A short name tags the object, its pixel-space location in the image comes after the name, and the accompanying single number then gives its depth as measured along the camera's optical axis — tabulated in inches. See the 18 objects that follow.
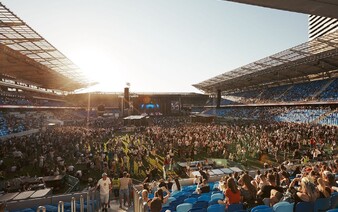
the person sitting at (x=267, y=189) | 205.6
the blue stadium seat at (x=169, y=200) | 238.6
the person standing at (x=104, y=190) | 284.4
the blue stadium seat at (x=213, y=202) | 214.7
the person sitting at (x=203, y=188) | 279.4
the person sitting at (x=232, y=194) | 194.2
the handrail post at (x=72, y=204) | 214.6
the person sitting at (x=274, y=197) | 190.2
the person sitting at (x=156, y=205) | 163.3
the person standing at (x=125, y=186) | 316.2
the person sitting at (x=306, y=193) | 181.3
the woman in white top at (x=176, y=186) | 306.0
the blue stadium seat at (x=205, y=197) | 248.7
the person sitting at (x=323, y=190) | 196.7
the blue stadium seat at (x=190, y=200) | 229.5
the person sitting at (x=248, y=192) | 204.7
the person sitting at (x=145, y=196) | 218.0
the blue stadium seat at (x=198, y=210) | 183.8
